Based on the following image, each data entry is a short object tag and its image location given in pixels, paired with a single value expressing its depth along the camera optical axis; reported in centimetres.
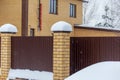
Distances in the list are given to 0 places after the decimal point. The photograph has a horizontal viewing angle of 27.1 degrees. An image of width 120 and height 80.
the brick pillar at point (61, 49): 718
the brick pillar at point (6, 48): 842
